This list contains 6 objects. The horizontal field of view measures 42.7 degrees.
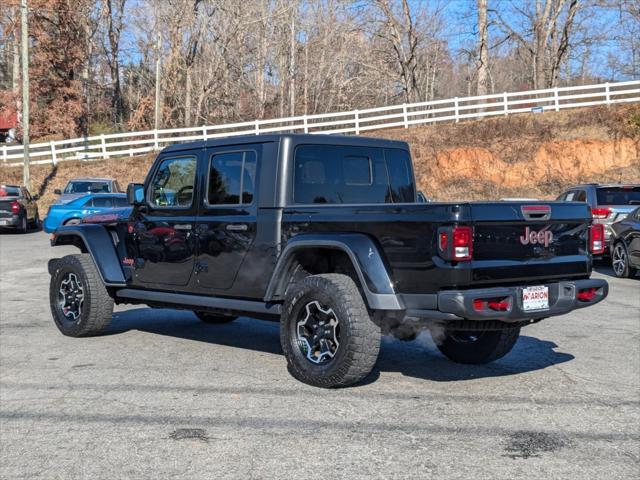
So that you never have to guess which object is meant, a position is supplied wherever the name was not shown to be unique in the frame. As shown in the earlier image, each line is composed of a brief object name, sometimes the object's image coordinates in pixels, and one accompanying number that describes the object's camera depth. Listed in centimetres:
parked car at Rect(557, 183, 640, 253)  1573
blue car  2228
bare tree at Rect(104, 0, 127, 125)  5069
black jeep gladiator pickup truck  575
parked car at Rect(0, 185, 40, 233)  2609
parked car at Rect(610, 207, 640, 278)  1416
